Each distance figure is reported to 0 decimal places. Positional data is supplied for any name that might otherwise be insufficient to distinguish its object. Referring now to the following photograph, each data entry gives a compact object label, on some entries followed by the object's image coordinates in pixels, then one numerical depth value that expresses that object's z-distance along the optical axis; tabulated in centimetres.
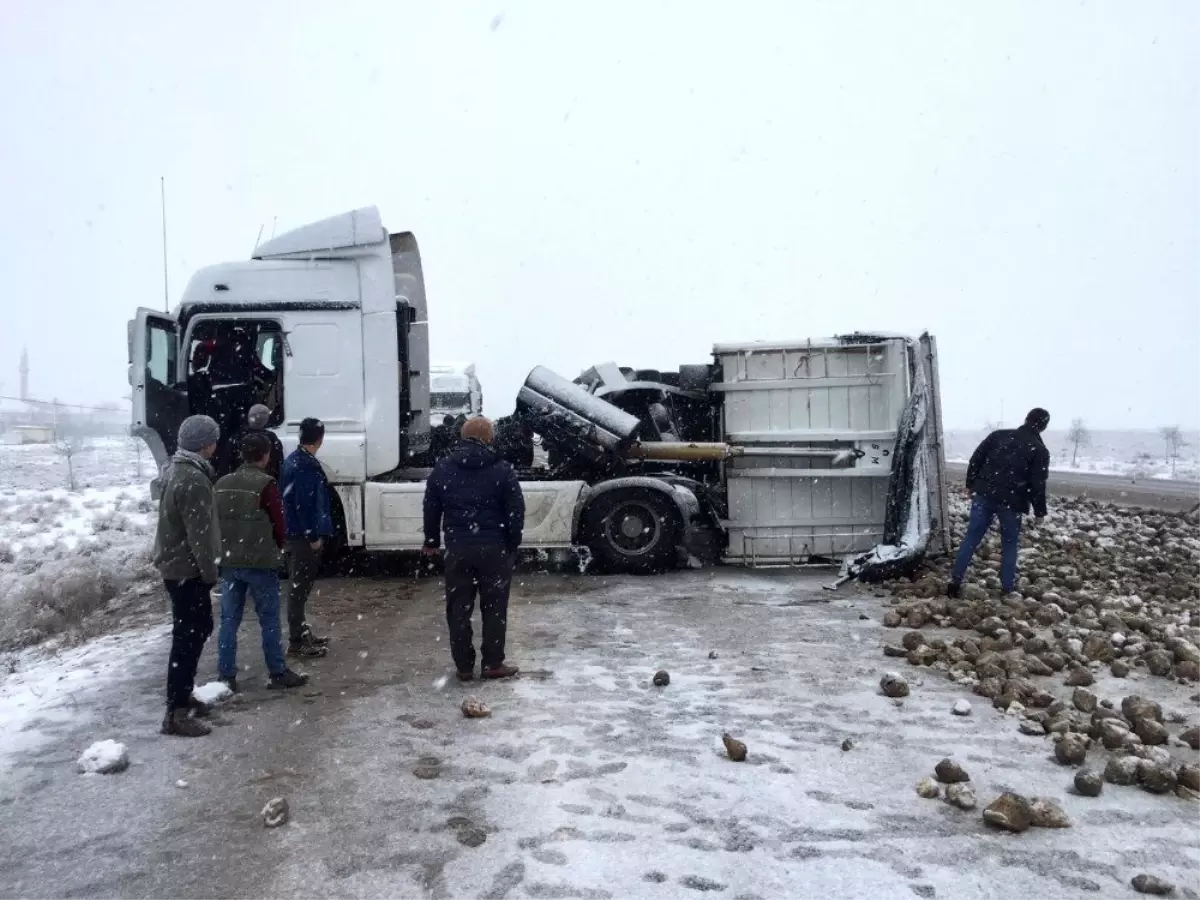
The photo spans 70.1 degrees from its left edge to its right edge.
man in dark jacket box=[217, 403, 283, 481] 690
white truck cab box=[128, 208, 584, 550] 830
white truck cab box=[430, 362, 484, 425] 1799
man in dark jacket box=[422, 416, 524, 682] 533
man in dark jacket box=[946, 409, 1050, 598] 734
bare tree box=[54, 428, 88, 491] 2435
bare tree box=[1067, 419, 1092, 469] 4652
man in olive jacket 448
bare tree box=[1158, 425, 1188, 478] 4727
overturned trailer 897
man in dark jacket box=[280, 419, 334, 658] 580
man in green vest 510
